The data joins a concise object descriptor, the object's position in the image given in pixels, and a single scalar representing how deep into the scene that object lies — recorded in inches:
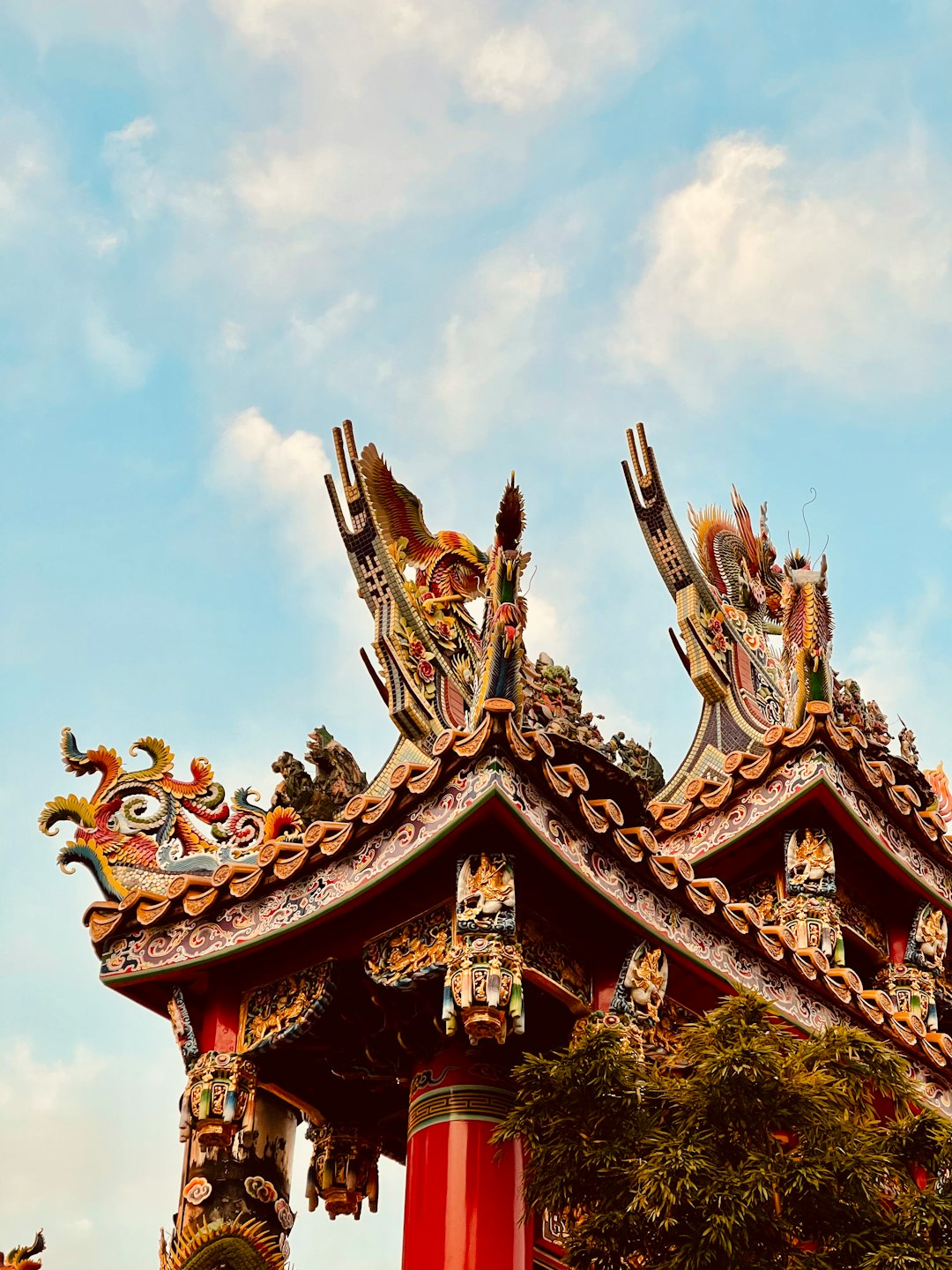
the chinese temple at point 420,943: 401.1
